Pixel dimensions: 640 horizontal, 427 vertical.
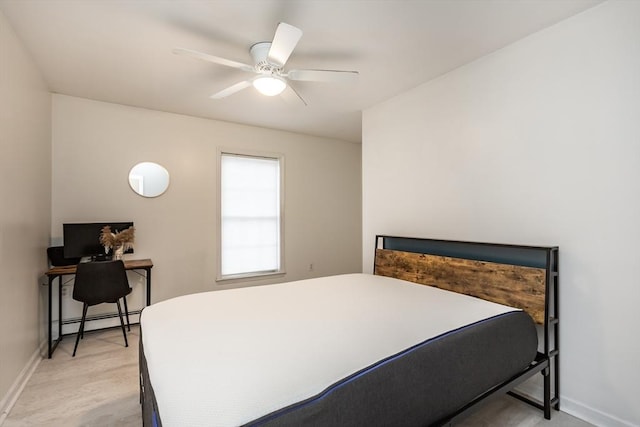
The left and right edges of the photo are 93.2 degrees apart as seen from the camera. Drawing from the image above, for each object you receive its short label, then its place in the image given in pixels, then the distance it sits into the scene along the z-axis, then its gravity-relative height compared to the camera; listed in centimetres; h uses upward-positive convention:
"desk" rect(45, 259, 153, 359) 284 -60
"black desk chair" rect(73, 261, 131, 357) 280 -68
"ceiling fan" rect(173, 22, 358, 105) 187 +103
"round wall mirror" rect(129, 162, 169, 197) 365 +40
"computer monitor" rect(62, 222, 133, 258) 309 -30
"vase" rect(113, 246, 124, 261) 328 -46
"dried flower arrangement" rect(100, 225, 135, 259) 320 -30
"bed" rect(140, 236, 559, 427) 99 -59
